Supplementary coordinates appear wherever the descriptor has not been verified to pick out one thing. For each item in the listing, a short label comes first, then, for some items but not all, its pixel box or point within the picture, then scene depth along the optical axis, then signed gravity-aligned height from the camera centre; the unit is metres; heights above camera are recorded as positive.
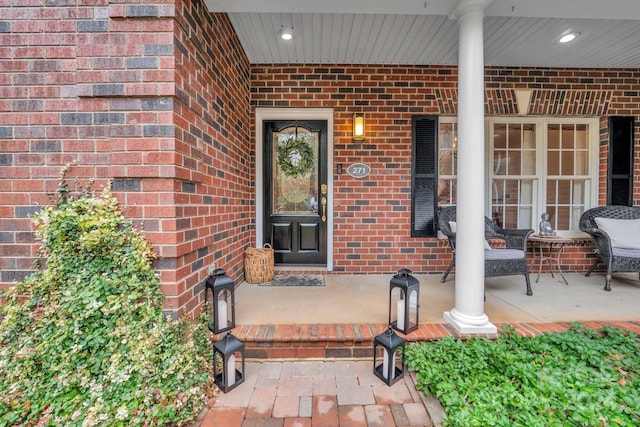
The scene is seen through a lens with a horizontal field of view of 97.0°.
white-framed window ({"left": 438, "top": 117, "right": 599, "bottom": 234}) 3.68 +0.48
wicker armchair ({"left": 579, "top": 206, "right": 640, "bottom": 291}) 2.92 -0.42
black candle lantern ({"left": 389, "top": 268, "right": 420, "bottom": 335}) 1.90 -0.64
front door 3.58 +0.22
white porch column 1.95 +0.24
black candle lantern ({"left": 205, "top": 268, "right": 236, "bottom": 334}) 1.75 -0.59
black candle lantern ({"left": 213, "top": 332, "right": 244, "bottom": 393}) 1.62 -0.92
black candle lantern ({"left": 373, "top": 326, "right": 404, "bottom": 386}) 1.68 -0.92
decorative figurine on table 3.35 -0.24
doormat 3.10 -0.83
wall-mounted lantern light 3.38 +0.97
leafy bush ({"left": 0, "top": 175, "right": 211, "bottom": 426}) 1.44 -0.71
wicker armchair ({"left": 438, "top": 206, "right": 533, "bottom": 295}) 2.72 -0.44
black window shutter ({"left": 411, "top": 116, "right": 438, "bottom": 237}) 3.53 +0.37
